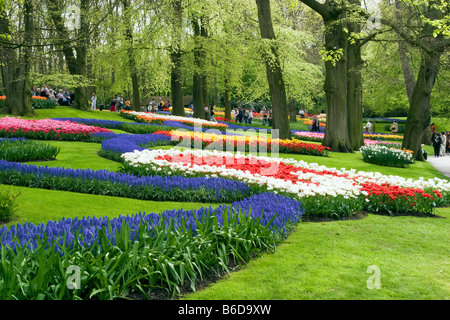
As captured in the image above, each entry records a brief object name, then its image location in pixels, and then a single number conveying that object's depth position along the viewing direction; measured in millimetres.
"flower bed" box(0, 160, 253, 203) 8250
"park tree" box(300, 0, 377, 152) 17688
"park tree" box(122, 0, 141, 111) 25991
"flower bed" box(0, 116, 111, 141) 15297
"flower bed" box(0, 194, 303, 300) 3492
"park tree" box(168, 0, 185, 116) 22594
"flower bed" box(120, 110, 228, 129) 24656
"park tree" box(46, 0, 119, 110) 21750
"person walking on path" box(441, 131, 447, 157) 26531
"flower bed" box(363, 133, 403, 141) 36306
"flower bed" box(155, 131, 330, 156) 15873
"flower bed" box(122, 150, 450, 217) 7947
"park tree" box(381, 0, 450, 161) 17047
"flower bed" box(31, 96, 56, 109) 24688
